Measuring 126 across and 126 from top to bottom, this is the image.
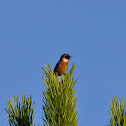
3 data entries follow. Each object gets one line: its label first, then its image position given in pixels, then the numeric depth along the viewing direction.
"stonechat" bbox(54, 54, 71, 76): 8.83
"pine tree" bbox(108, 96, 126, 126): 6.23
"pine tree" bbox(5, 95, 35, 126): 6.42
